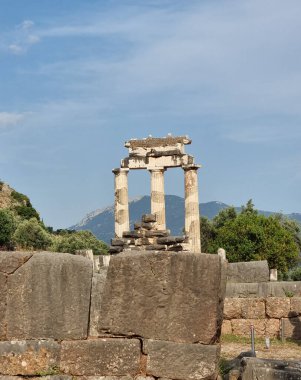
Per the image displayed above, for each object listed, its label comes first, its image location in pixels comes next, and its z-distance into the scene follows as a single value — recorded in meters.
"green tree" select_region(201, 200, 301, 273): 60.16
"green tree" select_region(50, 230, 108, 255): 69.69
